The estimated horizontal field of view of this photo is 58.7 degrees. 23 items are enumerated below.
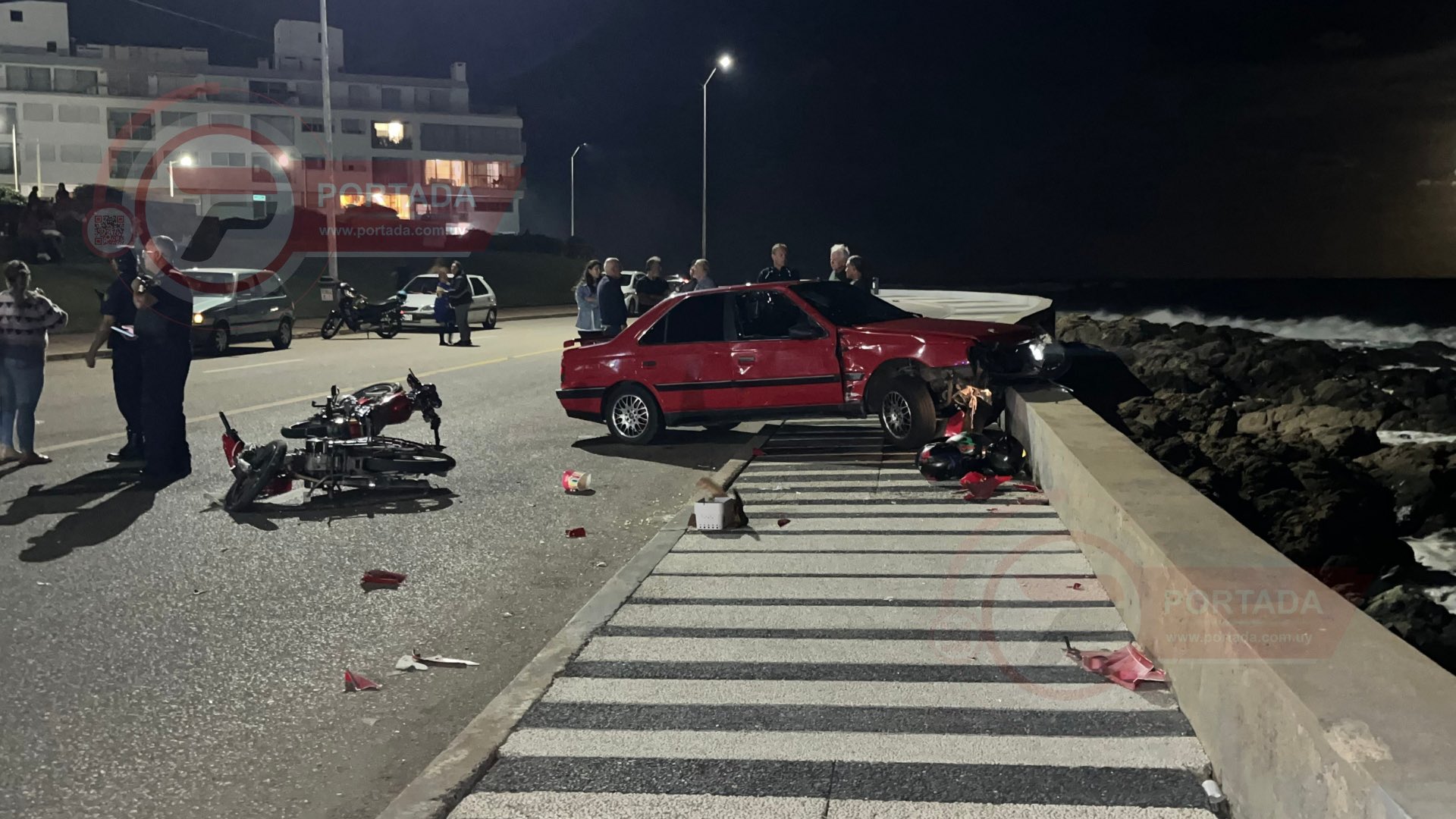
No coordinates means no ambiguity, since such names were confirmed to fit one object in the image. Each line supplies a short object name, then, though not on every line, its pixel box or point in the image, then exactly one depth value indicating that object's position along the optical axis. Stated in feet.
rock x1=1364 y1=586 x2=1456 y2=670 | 23.67
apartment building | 249.75
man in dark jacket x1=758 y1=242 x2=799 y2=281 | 51.55
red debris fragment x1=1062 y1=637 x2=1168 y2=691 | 16.47
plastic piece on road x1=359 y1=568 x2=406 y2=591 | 23.44
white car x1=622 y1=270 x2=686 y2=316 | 112.06
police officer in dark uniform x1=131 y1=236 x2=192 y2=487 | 33.40
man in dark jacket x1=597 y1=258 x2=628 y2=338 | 52.16
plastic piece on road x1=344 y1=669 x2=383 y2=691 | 17.67
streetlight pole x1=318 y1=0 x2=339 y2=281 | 124.06
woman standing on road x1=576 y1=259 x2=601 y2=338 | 57.47
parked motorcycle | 103.50
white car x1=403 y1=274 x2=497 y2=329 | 107.14
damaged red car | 38.63
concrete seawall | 10.18
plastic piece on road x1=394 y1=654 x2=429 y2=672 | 18.64
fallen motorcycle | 30.55
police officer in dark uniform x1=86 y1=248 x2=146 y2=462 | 36.83
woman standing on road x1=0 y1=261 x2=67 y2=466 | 36.09
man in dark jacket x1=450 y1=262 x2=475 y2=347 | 90.99
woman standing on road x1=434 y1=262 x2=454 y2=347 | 90.49
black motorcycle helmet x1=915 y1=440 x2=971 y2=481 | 31.81
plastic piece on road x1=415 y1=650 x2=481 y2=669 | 18.84
